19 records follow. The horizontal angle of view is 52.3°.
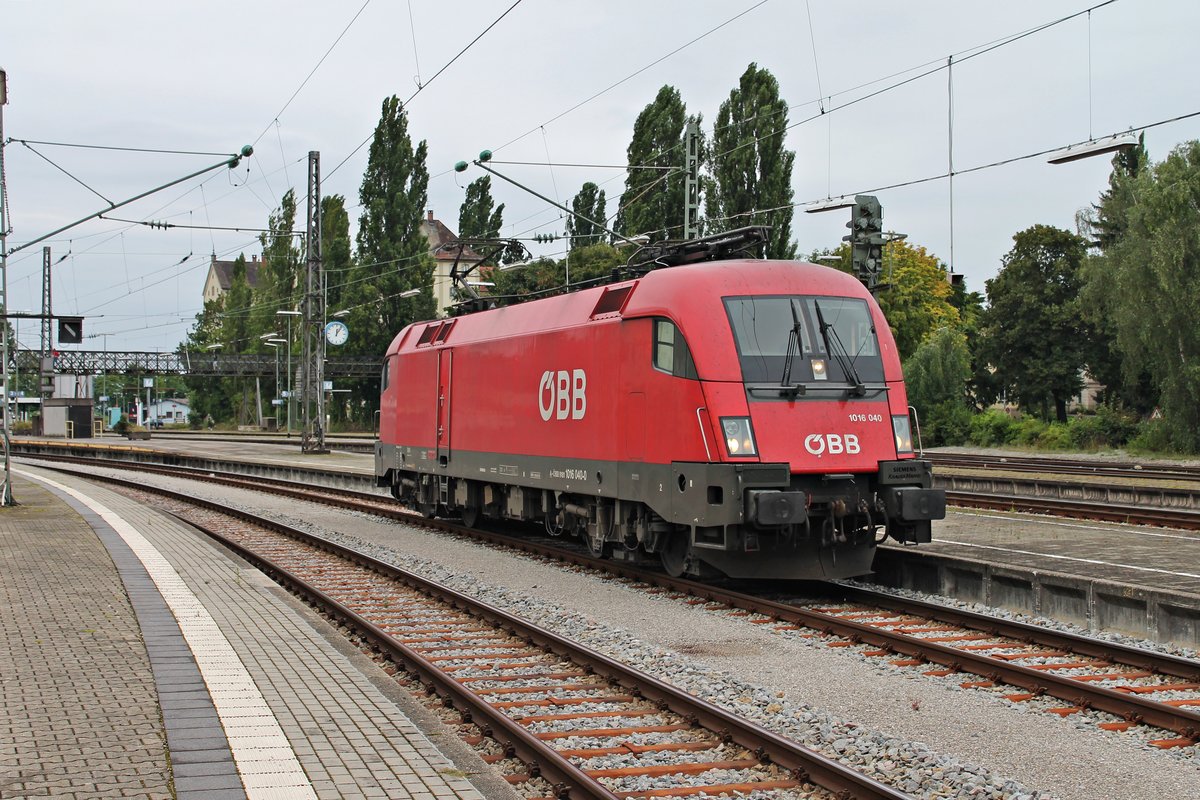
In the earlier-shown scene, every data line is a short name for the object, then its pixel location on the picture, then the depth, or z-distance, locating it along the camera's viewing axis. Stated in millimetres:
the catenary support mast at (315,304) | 44375
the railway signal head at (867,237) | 18125
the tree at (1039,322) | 63812
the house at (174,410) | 158962
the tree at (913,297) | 73062
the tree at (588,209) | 81056
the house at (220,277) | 156875
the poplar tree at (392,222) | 70688
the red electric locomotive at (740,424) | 12523
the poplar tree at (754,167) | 49656
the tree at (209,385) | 106438
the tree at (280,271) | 84625
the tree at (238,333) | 100812
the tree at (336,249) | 74875
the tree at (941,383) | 54531
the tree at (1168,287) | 44594
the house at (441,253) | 101000
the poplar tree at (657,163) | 51719
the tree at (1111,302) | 53125
